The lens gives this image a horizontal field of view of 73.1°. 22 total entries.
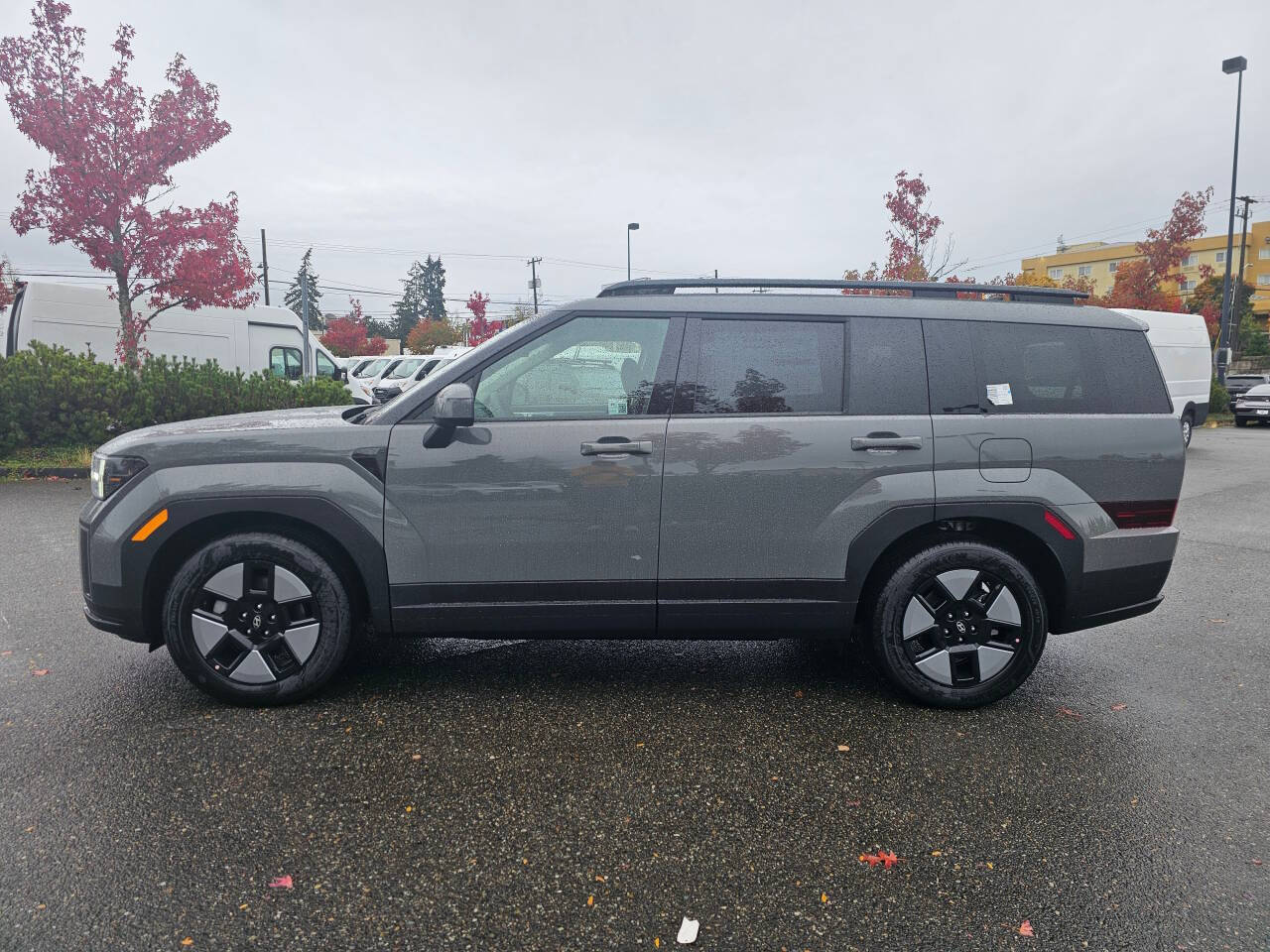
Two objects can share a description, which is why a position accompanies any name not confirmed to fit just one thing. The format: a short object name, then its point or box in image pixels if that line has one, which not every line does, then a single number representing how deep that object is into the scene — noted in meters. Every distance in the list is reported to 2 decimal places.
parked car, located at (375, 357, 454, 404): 18.83
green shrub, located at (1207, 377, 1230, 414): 25.12
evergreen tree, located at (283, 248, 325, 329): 89.19
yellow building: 73.31
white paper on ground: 2.26
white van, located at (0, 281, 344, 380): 16.34
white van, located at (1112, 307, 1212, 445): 16.39
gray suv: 3.63
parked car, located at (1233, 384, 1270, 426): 22.95
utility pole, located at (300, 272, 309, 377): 20.55
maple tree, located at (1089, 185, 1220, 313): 28.12
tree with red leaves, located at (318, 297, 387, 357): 63.50
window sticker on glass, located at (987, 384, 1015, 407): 3.81
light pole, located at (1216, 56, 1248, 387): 24.17
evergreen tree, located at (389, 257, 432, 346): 100.24
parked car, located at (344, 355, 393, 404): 27.21
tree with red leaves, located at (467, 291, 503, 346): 61.36
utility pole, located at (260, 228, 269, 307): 52.09
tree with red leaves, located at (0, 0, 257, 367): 13.59
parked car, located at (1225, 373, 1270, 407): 28.90
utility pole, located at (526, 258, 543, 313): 59.01
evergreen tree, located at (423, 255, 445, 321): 104.44
